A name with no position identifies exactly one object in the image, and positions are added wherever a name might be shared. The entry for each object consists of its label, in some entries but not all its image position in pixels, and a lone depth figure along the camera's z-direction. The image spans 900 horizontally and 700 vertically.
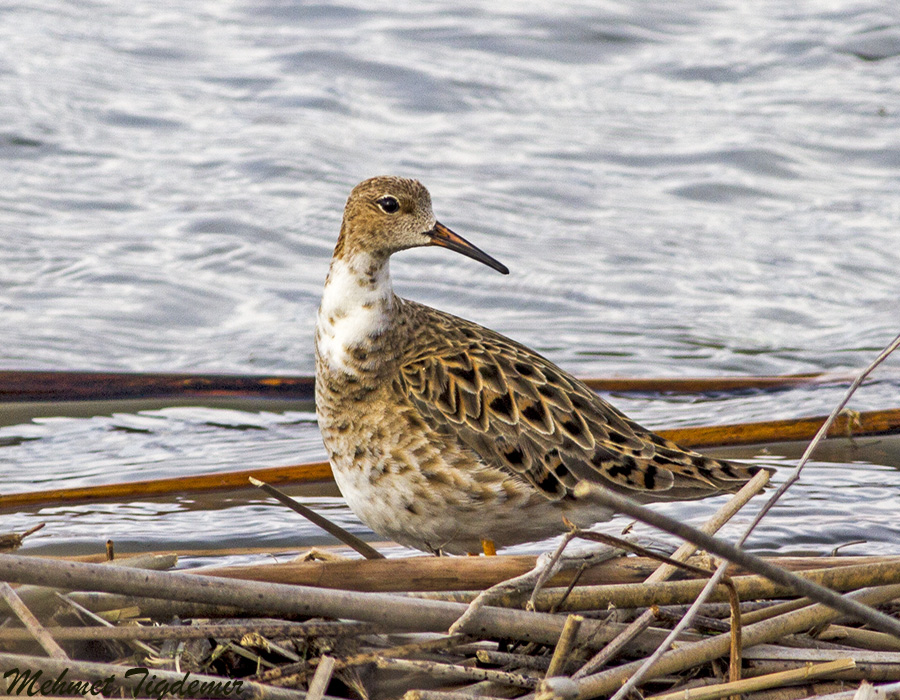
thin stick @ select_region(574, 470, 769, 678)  7.45
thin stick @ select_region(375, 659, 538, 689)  7.37
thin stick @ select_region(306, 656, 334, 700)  6.97
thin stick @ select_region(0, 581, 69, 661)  7.05
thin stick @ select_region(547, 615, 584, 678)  7.31
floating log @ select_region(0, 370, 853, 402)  15.90
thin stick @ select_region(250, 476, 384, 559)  8.02
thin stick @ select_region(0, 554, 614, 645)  6.74
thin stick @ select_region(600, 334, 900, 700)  6.06
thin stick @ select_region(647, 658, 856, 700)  7.22
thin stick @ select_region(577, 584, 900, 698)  7.24
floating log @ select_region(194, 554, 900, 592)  8.01
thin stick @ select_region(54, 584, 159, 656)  7.46
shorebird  10.12
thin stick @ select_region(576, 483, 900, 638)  5.47
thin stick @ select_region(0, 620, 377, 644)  7.33
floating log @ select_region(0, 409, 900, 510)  12.90
